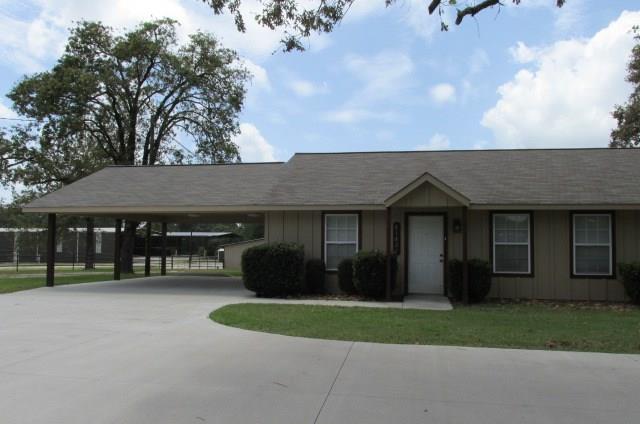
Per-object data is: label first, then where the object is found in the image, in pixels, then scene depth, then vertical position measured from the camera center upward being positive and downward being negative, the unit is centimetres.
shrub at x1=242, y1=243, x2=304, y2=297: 1445 -76
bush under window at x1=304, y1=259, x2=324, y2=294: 1532 -100
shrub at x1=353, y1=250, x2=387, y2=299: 1384 -84
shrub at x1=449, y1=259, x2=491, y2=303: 1362 -93
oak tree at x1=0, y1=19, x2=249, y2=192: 2761 +719
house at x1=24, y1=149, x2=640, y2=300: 1410 +83
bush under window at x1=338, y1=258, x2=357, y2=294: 1484 -96
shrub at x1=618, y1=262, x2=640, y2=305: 1313 -87
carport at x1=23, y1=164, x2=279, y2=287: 1592 +139
